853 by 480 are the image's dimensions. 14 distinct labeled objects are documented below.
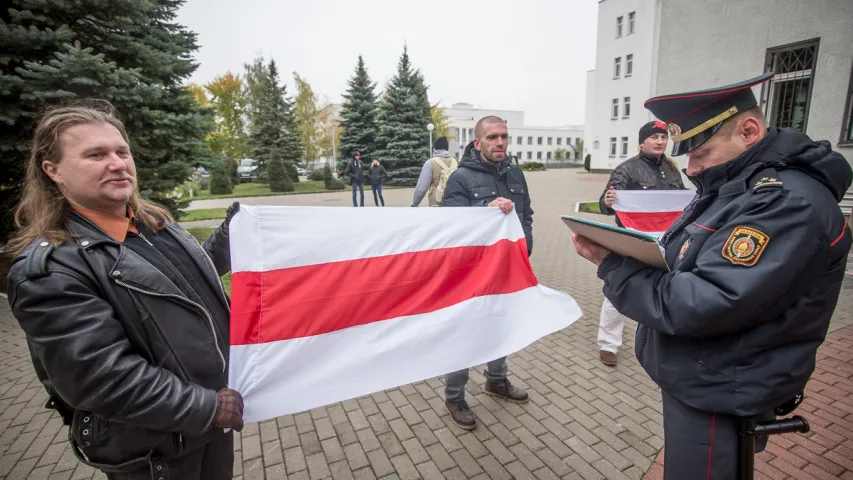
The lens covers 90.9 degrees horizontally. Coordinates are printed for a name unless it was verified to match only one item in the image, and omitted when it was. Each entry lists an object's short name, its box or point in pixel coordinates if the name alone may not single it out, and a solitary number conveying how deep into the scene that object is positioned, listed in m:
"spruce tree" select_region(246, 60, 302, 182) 31.83
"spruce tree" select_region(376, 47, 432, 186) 28.53
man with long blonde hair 1.37
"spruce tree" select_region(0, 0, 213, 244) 5.87
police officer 1.41
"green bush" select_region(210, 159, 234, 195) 24.59
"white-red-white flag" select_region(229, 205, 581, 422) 2.01
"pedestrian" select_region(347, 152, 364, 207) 16.30
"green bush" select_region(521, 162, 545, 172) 53.46
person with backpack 6.96
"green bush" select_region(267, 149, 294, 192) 26.11
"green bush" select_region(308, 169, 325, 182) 32.44
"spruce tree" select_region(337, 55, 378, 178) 30.02
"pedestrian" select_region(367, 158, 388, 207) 16.98
